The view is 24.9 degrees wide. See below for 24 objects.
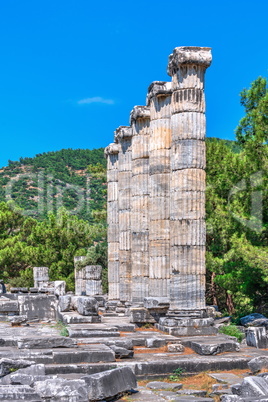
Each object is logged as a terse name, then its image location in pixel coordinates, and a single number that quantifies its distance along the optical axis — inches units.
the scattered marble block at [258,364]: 463.8
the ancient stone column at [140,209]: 914.1
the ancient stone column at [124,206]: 1016.9
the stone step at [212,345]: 533.3
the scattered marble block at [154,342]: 567.8
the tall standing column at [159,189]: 800.9
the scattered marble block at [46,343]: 515.8
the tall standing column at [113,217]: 1125.7
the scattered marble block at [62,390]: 352.8
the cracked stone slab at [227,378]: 443.5
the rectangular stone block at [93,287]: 1193.4
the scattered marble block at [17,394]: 340.7
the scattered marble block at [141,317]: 735.7
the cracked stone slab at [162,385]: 431.2
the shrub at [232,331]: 649.6
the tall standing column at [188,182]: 676.1
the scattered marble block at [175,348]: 545.0
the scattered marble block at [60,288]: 951.6
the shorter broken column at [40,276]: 1373.0
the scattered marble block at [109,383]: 368.2
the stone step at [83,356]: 480.4
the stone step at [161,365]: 463.5
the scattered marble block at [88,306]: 703.1
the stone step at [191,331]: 644.7
